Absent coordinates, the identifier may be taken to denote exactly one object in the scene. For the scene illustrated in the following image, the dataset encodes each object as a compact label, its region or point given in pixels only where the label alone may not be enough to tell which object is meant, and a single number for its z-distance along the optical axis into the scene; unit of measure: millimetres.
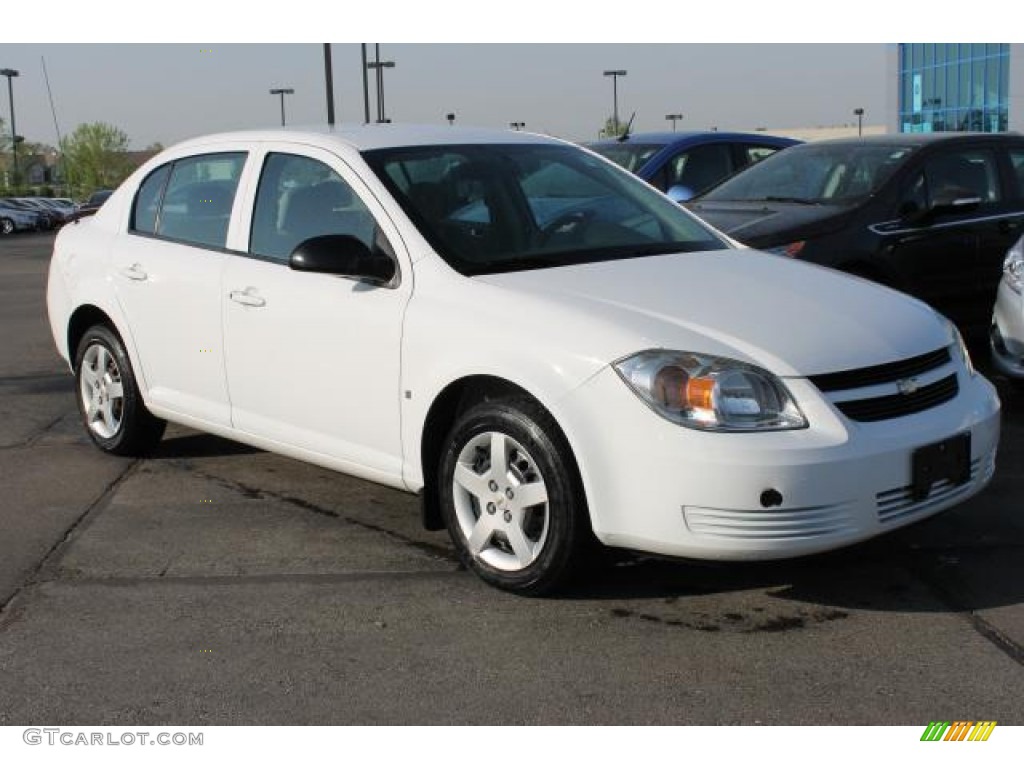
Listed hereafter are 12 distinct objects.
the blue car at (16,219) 44500
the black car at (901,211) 7570
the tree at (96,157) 89688
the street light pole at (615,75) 61688
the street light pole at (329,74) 23391
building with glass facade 37375
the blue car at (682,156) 10641
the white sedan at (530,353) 3822
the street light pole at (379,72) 33938
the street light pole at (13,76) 64938
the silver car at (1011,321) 6531
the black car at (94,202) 34138
